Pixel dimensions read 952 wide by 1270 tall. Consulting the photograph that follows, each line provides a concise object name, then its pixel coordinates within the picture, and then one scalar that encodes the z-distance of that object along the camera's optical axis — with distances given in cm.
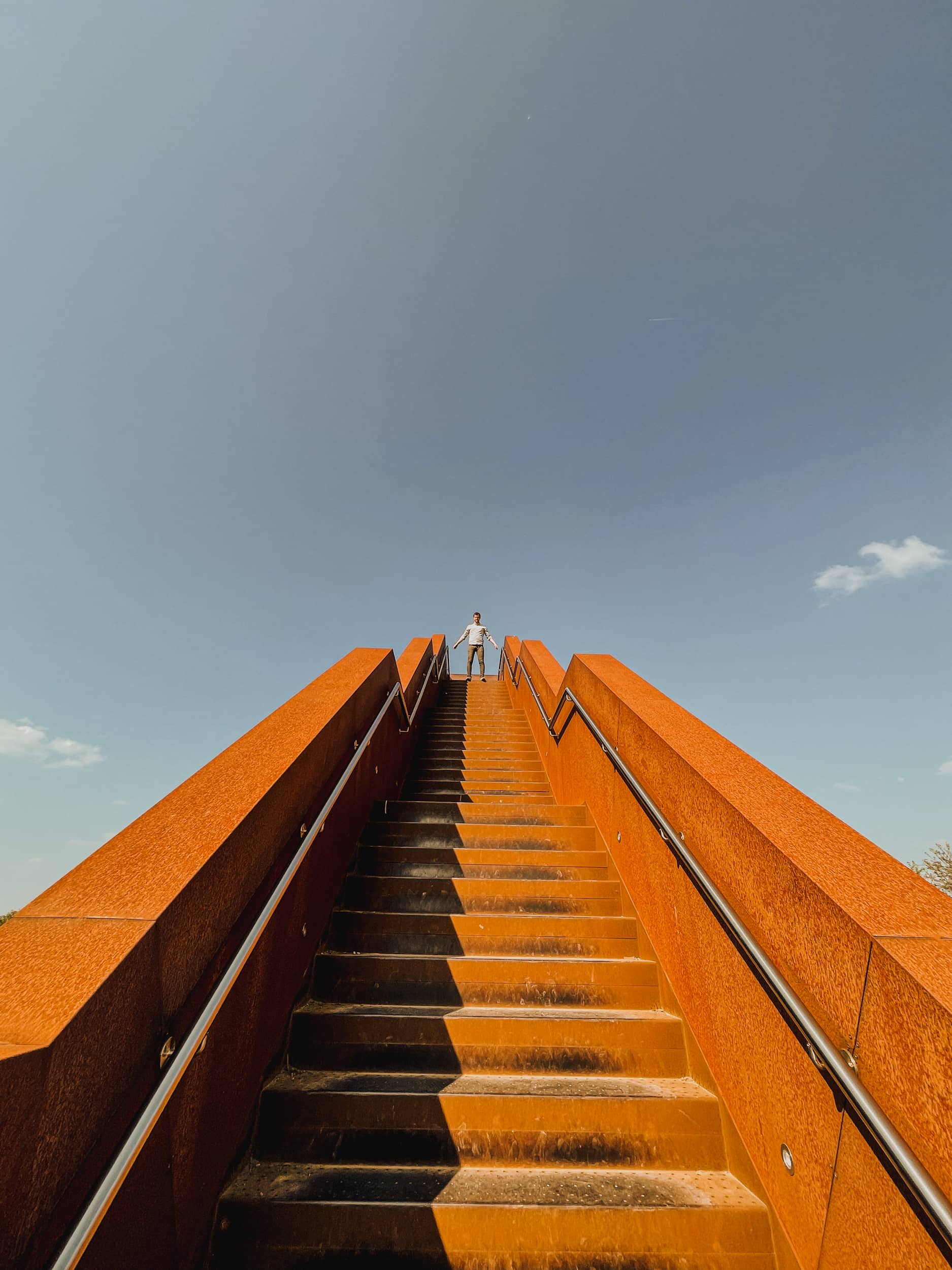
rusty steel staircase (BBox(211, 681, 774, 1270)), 169
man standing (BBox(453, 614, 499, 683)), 1202
